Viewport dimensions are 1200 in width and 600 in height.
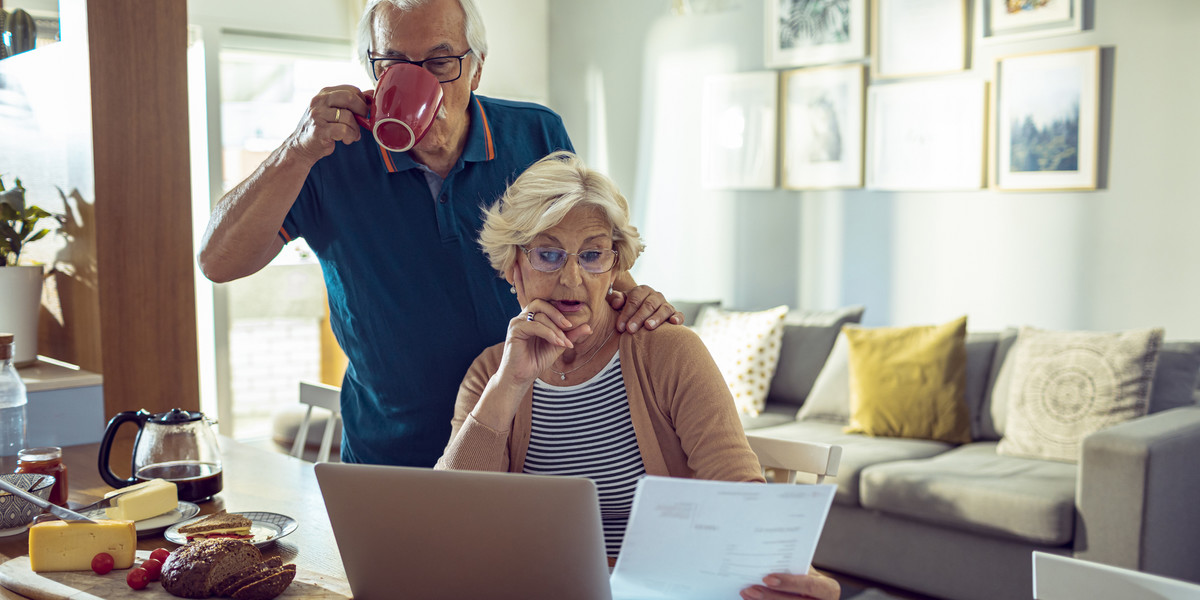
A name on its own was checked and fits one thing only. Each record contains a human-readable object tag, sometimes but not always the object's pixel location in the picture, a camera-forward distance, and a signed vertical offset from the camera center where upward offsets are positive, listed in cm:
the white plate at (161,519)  137 -40
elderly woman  148 -22
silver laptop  95 -30
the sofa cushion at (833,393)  404 -66
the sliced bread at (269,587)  113 -40
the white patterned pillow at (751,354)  431 -53
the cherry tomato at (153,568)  117 -39
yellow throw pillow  371 -58
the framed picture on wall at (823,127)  443 +47
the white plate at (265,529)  131 -40
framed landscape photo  372 +42
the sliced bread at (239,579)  113 -39
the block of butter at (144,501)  138 -37
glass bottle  169 -31
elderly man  155 -4
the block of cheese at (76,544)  120 -38
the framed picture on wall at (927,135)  405 +40
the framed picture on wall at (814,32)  439 +90
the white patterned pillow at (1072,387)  327 -53
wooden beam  208 +7
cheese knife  128 -35
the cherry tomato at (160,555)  121 -39
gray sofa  284 -83
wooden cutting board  114 -41
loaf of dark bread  112 -38
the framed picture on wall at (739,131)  475 +48
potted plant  216 -9
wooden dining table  130 -42
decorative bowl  139 -38
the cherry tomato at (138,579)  115 -40
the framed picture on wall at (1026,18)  376 +82
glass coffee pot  150 -34
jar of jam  147 -34
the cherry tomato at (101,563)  120 -40
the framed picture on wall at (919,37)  407 +81
